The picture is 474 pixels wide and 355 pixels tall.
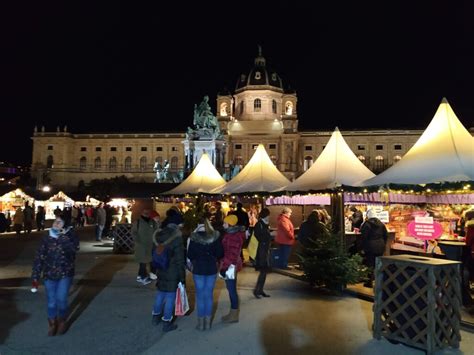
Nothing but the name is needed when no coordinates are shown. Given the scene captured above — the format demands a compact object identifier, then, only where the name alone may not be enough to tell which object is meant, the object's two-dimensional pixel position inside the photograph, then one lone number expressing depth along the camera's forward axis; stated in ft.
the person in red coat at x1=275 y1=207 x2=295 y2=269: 40.19
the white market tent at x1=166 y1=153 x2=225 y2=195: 77.45
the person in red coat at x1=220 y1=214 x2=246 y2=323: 23.80
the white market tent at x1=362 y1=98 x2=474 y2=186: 33.06
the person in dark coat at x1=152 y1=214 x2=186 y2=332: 22.35
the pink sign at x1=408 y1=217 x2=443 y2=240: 37.93
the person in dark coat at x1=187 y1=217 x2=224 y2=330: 22.41
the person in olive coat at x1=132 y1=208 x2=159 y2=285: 36.50
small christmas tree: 32.86
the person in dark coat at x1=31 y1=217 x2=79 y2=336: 21.38
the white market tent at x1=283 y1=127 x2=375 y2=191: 43.00
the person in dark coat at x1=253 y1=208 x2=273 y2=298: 29.86
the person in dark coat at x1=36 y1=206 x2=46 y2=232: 95.71
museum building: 255.70
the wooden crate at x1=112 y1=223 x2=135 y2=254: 57.36
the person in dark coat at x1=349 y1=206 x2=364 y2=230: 49.44
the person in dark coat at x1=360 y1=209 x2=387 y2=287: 32.99
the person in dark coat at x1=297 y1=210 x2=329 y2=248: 36.81
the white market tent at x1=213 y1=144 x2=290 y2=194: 60.64
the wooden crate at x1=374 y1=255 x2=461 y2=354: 19.61
